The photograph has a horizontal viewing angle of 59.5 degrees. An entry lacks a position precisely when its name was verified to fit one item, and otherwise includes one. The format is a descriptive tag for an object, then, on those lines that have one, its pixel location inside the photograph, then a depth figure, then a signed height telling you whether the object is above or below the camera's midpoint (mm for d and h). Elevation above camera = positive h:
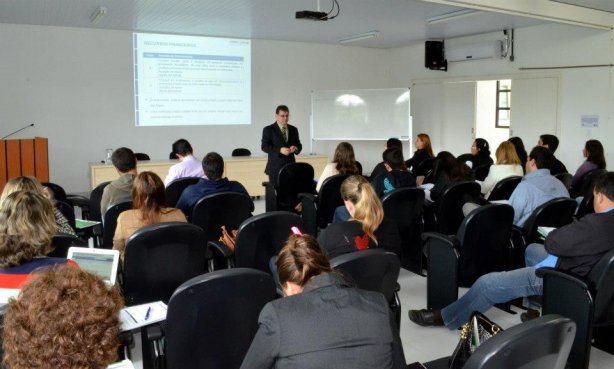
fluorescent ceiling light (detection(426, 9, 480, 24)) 7197 +1676
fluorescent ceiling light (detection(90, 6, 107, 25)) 7009 +1627
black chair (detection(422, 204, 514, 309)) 3588 -805
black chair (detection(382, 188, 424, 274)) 4430 -706
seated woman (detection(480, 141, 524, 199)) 5512 -316
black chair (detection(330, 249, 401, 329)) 2436 -619
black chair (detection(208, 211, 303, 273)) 3404 -672
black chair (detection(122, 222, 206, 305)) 2934 -715
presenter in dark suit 7078 -110
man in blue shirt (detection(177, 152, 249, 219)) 4336 -420
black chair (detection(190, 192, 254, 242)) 4098 -603
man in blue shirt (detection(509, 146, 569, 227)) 4113 -411
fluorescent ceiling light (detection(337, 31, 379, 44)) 9367 +1778
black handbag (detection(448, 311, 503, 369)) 2285 -865
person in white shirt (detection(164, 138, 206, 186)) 5949 -351
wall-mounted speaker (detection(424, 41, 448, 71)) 10242 +1541
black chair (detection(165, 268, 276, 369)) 2160 -768
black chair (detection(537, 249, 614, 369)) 2715 -852
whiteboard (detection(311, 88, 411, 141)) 10258 +415
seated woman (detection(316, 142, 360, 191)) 5688 -284
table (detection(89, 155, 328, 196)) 7871 -544
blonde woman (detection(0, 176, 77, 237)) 3221 -322
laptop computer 2352 -552
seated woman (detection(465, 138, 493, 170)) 7012 -239
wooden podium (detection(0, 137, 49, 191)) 7145 -343
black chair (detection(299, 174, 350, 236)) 5402 -710
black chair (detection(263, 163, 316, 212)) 6039 -569
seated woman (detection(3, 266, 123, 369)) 1040 -377
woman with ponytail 2895 -520
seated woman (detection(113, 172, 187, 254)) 3352 -479
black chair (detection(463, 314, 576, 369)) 1530 -621
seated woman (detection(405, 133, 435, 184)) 7168 -225
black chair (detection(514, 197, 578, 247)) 3789 -579
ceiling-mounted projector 5844 +1317
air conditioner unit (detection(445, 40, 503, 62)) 9250 +1526
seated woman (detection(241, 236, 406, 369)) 1536 -566
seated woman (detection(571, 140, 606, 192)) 5785 -270
